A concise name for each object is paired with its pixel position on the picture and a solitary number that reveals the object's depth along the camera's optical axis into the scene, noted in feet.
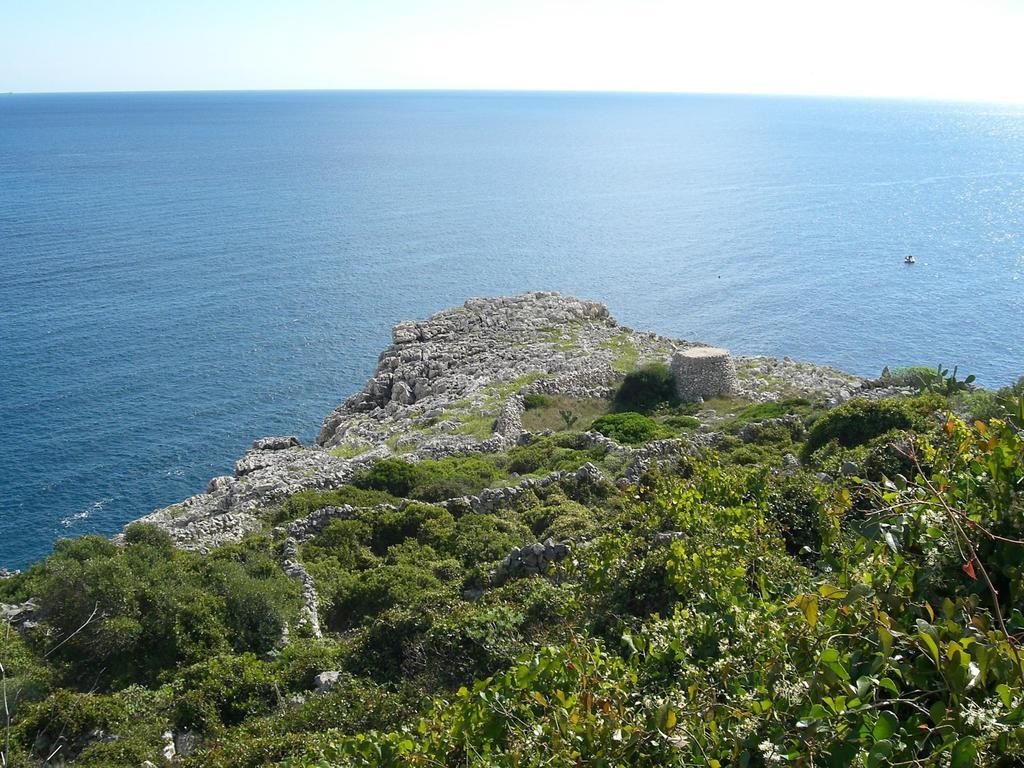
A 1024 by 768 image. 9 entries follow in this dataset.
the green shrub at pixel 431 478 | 115.82
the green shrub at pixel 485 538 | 88.89
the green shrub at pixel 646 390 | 168.76
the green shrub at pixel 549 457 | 122.98
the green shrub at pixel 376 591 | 81.61
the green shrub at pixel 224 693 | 62.69
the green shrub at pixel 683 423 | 145.79
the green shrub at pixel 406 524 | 100.63
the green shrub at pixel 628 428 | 139.23
